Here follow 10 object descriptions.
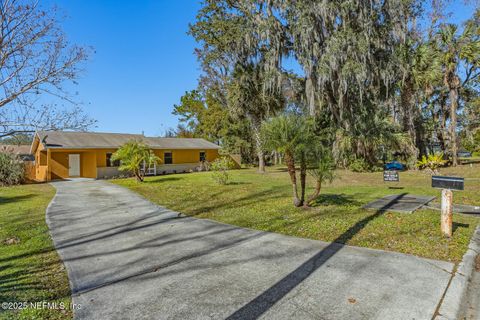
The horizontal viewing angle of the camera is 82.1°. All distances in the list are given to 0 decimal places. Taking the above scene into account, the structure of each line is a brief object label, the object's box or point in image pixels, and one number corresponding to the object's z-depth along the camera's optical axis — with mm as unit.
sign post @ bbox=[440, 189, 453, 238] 4812
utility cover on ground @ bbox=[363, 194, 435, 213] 7136
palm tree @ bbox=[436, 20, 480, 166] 16594
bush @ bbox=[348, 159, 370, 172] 17438
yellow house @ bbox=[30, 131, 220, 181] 17516
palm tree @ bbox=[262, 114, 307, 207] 6547
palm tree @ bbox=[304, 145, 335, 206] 6859
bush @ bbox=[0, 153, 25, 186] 14648
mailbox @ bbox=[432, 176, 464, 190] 4820
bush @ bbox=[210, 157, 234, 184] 13423
